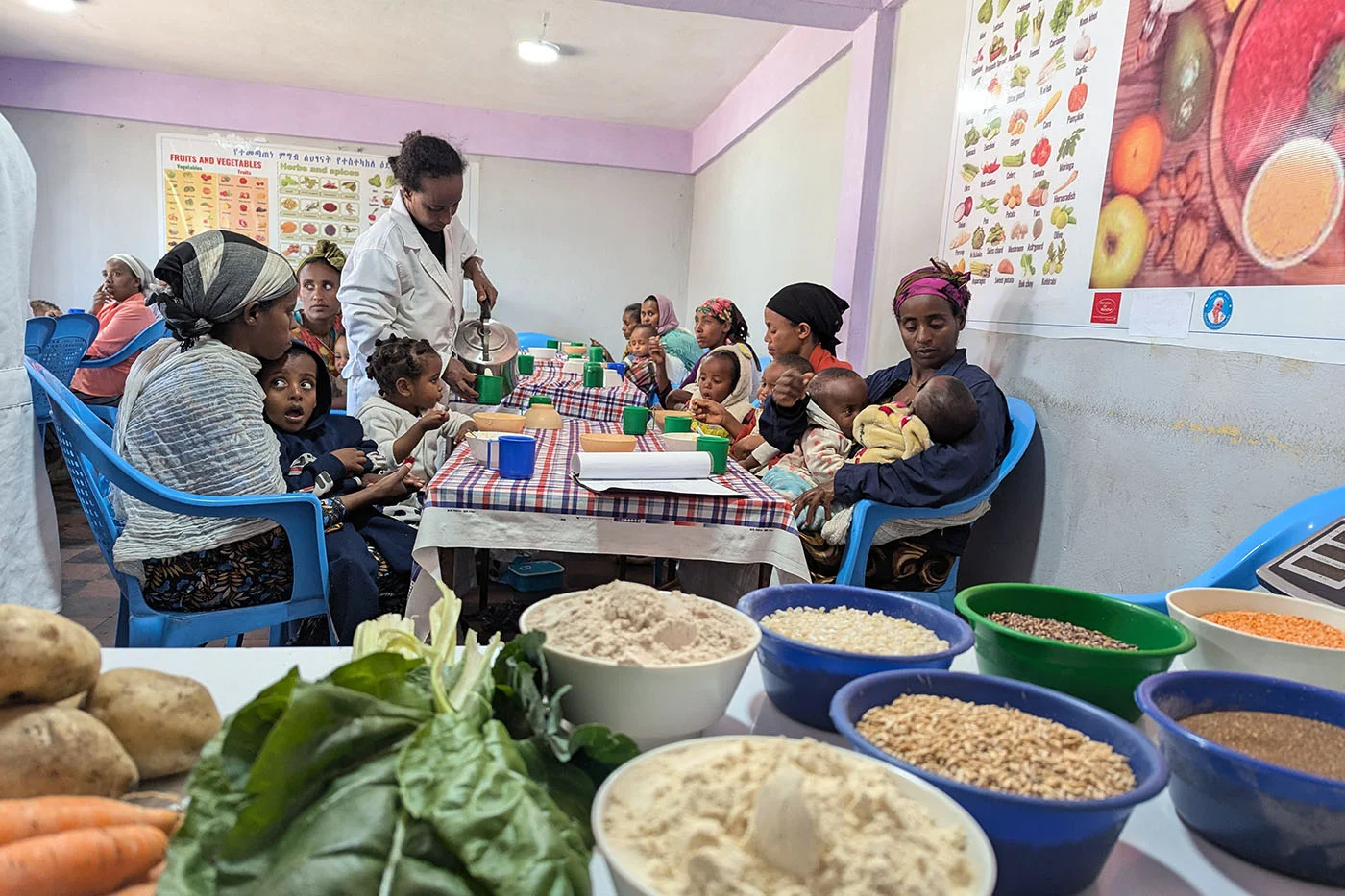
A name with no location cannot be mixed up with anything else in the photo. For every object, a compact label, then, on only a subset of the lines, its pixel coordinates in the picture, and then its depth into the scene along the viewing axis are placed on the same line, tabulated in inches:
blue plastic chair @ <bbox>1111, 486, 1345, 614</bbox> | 61.1
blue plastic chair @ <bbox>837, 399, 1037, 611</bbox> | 94.7
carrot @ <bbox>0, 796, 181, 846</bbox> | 23.5
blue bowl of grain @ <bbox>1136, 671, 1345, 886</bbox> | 26.0
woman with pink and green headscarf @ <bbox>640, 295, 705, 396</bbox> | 193.5
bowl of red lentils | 36.7
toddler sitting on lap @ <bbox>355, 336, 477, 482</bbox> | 117.6
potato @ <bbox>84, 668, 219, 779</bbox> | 28.3
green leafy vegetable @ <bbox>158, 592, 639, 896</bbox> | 20.2
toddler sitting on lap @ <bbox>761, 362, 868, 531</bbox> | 110.8
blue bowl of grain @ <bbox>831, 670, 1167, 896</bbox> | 24.3
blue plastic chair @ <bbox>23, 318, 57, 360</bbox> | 167.8
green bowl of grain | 35.3
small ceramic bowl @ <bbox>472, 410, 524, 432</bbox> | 98.3
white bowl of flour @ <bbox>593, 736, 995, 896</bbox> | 20.6
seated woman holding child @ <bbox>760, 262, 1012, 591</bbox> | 94.1
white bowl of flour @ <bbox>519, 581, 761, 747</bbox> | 30.2
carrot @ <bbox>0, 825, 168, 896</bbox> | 22.5
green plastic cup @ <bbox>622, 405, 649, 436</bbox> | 108.0
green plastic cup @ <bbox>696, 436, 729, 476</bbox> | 86.7
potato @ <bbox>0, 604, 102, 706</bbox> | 25.6
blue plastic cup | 78.1
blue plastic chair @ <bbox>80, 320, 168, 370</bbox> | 197.8
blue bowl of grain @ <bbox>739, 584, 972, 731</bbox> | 34.1
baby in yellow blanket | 95.1
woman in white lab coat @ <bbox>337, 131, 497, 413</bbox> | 130.0
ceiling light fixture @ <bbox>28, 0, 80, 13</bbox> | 221.6
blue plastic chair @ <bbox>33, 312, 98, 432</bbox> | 183.3
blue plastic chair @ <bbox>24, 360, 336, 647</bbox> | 75.5
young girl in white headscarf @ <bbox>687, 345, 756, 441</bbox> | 148.7
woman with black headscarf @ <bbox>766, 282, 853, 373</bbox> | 137.6
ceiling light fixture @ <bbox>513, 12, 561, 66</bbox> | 229.6
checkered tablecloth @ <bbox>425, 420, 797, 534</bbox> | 72.2
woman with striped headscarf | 78.1
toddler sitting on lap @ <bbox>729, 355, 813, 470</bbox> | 121.4
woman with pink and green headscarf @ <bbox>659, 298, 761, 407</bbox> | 169.8
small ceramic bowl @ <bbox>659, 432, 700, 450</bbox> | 90.4
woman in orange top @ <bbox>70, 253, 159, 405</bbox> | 200.8
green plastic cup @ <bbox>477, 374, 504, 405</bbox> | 123.2
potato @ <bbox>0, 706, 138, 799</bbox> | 25.2
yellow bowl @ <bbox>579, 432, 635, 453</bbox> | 87.5
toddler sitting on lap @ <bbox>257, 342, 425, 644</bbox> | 86.2
